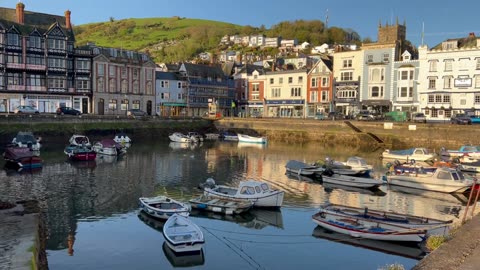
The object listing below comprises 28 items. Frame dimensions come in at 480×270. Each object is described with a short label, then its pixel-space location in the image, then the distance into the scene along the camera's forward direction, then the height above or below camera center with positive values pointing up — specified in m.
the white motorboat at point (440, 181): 34.78 -5.28
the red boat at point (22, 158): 44.09 -4.94
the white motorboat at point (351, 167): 41.00 -5.11
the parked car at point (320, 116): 84.76 -0.80
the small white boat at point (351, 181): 36.72 -5.61
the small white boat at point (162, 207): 25.64 -5.64
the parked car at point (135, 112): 88.81 -0.63
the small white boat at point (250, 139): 77.31 -4.78
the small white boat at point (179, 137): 76.75 -4.71
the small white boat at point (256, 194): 29.02 -5.39
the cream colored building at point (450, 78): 74.00 +5.93
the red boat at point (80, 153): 50.53 -4.96
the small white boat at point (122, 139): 70.31 -4.62
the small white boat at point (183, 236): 20.58 -5.81
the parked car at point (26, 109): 73.38 -0.21
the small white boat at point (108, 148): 55.91 -4.87
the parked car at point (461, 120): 66.12 -0.90
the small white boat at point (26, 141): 54.03 -4.01
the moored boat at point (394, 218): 22.25 -5.48
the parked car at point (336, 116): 83.90 -0.73
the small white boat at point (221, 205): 27.61 -5.79
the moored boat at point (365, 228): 21.98 -5.83
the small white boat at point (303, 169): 42.03 -5.32
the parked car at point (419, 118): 71.19 -0.75
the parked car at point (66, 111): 77.49 -0.45
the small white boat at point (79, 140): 59.87 -4.22
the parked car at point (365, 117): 78.86 -0.77
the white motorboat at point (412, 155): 52.34 -4.92
